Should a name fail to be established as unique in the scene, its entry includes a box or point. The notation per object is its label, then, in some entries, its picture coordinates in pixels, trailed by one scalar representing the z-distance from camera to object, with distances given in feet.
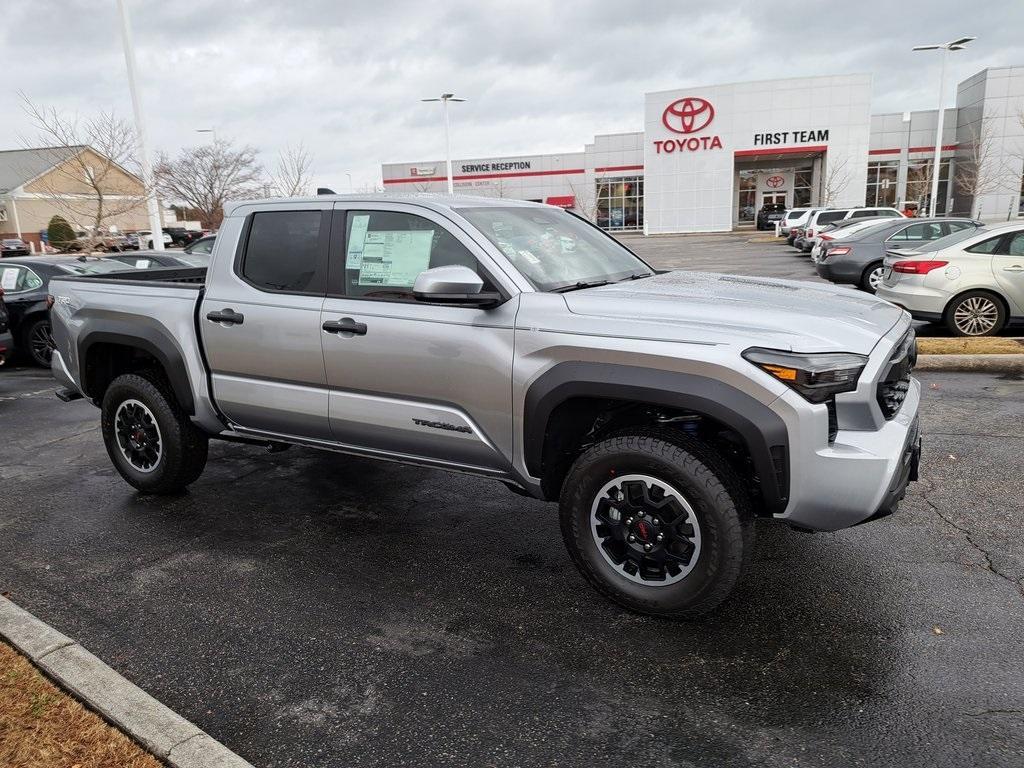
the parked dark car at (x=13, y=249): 129.39
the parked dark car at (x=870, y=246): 47.85
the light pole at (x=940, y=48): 104.99
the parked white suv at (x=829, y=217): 85.61
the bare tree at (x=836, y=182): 154.51
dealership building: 146.51
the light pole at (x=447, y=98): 132.26
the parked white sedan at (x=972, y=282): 29.91
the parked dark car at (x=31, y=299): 33.04
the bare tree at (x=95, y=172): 53.21
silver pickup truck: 9.77
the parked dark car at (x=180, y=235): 144.97
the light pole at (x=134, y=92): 58.59
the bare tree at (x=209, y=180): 111.14
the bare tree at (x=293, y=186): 112.74
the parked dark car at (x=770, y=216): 158.40
